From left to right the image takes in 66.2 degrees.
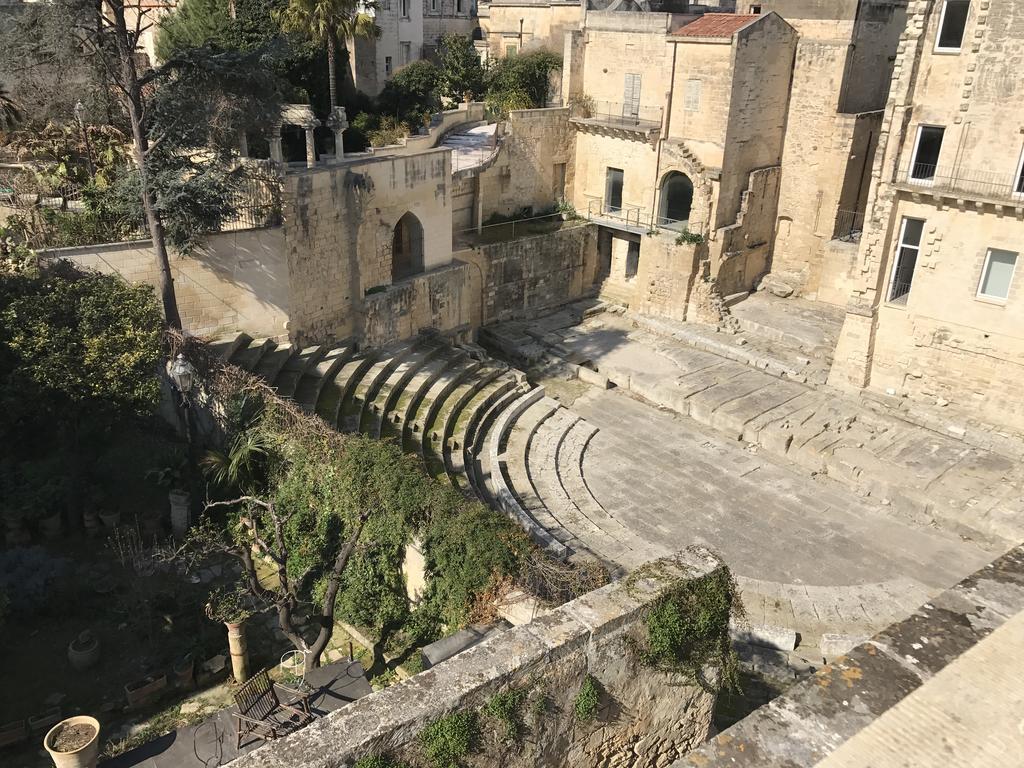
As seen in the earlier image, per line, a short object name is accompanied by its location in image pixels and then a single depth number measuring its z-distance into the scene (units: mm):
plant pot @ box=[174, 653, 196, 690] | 10883
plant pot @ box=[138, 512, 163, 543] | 13562
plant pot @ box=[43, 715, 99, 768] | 8352
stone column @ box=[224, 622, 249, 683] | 10758
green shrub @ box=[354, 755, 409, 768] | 6309
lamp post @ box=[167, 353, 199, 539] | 12508
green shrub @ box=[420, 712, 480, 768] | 6699
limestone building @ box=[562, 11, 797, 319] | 25547
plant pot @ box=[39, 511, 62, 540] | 13391
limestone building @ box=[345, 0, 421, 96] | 32312
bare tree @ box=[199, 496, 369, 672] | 10977
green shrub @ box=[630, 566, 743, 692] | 8070
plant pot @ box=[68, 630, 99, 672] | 11055
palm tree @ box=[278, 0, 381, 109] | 24078
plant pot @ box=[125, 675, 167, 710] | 10484
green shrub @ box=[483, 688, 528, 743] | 7004
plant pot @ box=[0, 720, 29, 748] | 9727
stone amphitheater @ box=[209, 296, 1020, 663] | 15477
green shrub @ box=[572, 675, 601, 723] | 7684
